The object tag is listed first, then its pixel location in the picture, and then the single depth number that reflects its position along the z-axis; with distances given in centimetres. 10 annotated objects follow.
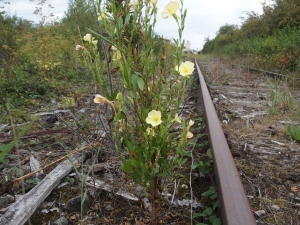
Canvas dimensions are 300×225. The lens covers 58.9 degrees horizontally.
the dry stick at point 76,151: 193
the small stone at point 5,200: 155
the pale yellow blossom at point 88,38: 155
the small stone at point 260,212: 149
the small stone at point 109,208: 156
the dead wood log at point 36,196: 130
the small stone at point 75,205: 154
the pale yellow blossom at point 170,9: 126
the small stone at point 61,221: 141
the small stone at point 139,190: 169
